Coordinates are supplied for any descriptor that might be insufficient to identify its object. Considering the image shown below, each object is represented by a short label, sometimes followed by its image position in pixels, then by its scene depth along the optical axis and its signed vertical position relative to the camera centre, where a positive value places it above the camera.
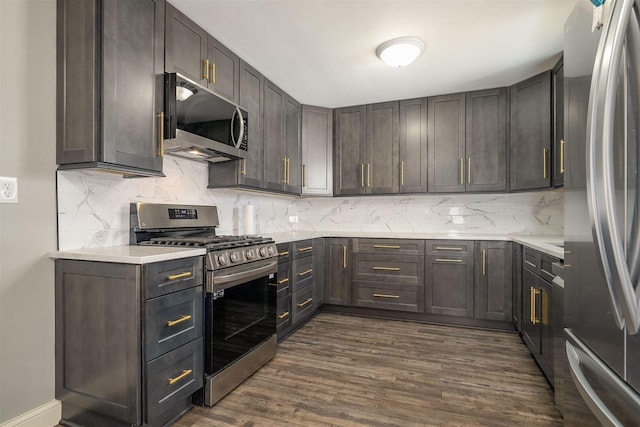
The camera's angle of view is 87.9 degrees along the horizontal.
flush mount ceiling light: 2.46 +1.25
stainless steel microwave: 2.02 +0.62
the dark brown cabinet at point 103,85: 1.67 +0.68
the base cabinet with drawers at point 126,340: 1.57 -0.64
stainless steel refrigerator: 0.78 -0.02
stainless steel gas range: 1.94 -0.50
